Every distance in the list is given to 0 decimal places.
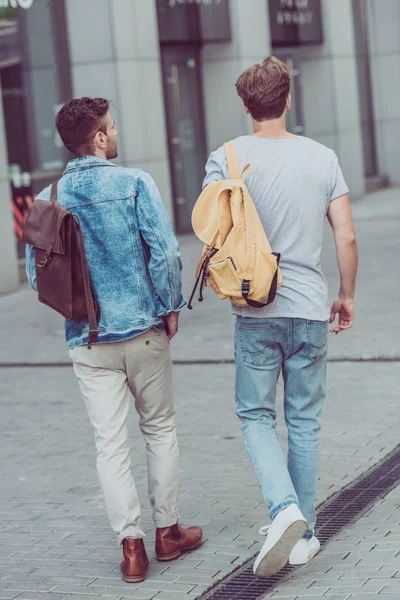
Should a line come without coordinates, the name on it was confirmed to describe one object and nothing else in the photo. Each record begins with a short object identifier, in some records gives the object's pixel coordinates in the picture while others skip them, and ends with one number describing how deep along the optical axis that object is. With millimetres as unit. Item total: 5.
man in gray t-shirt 7656
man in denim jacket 7981
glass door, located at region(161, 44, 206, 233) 32678
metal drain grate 7807
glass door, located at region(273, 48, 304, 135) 38718
